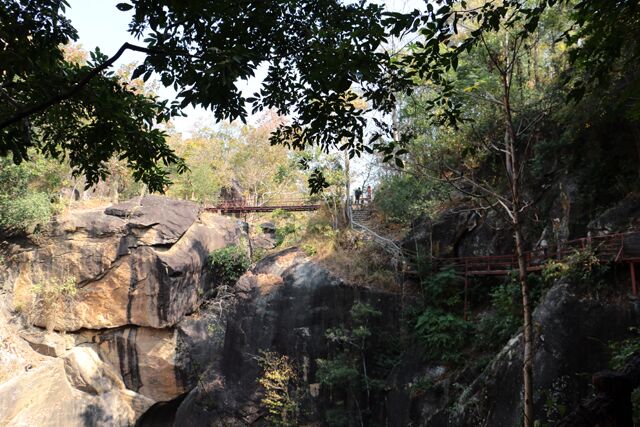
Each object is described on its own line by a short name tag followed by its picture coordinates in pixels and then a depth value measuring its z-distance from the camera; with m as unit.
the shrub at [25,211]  16.69
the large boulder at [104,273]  17.50
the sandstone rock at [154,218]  18.23
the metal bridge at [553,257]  7.65
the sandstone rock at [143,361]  17.47
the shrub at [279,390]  12.72
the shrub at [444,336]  10.89
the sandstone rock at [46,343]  16.75
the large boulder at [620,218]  8.77
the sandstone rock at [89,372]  16.09
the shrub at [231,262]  18.95
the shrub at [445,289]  12.44
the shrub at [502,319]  9.56
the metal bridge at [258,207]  21.75
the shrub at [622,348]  6.25
